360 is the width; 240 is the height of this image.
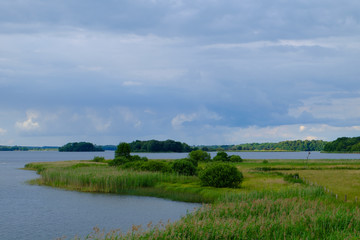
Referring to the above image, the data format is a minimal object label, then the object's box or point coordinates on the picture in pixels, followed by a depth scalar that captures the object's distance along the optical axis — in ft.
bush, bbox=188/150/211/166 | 389.39
